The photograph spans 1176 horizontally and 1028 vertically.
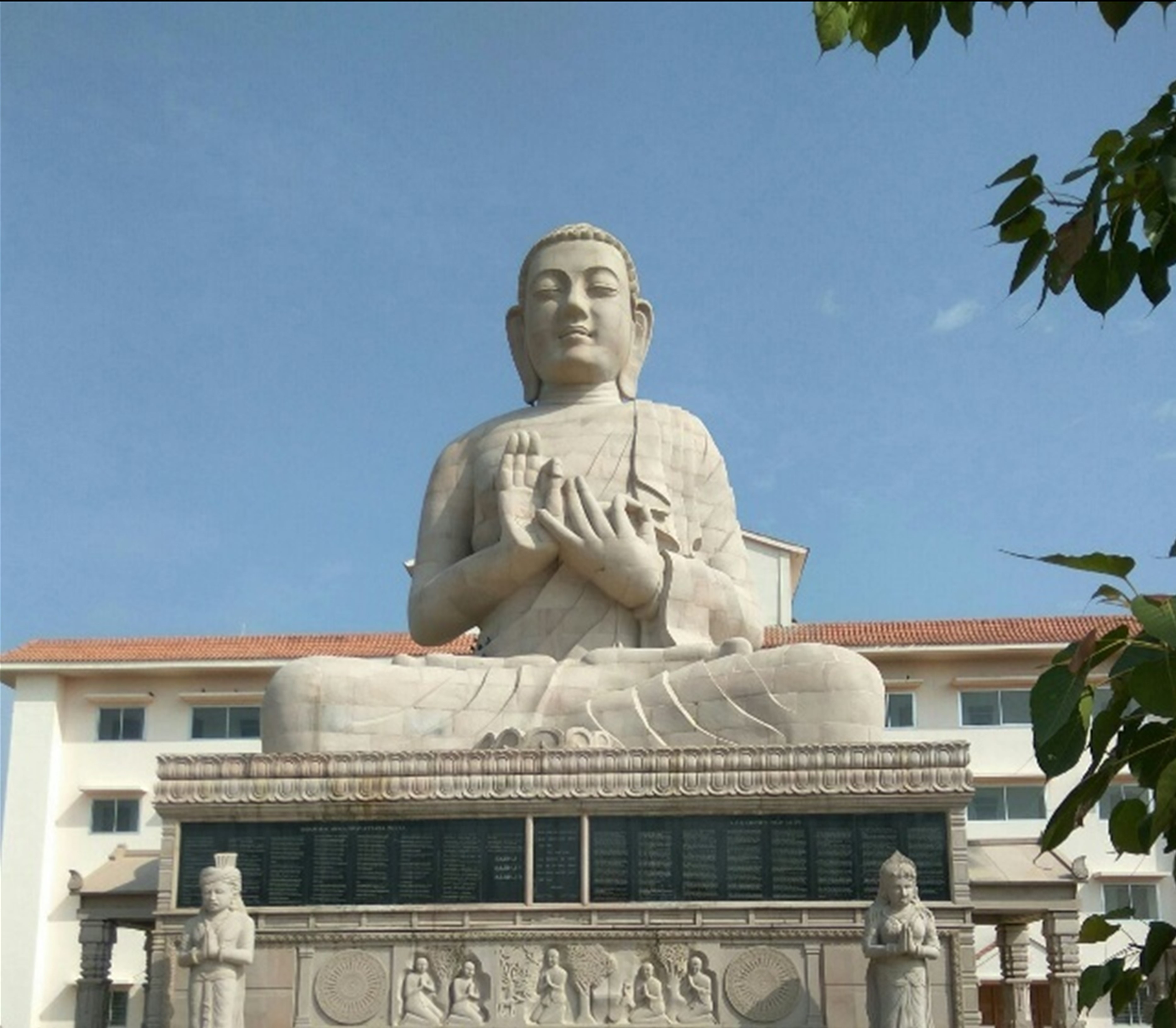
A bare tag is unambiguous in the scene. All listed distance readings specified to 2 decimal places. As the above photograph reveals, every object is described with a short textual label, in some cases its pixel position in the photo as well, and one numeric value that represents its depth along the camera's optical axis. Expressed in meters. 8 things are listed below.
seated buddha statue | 11.33
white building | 29.03
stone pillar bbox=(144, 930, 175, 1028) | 10.32
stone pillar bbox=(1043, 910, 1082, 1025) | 13.09
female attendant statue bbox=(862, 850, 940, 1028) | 9.34
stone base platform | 10.05
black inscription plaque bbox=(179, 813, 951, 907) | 10.26
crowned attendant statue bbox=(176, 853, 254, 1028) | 9.66
